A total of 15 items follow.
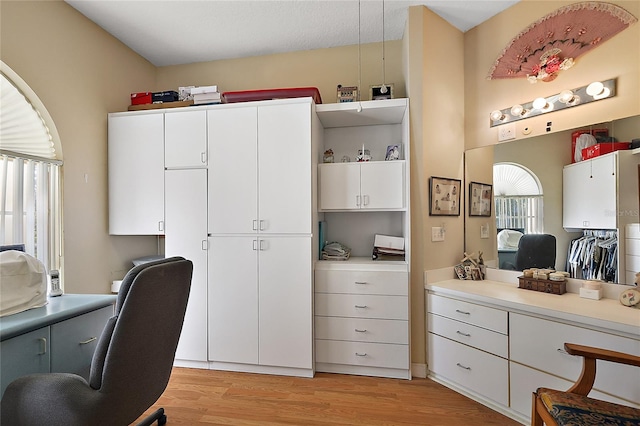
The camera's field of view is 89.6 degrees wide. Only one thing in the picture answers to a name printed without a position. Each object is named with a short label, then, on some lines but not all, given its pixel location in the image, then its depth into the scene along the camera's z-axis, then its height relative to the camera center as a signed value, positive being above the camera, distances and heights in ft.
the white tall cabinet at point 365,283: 8.22 -1.82
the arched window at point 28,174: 6.90 +0.95
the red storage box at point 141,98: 9.63 +3.50
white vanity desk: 5.23 -2.53
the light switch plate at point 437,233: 8.51 -0.53
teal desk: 4.35 -1.84
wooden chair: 4.12 -2.63
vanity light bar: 6.75 +2.55
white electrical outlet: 8.24 +2.10
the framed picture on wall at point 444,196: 8.42 +0.45
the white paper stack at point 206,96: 9.09 +3.36
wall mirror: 7.08 +0.53
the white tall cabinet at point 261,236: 8.34 -0.57
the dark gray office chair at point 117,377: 4.17 -2.19
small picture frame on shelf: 8.97 +1.71
